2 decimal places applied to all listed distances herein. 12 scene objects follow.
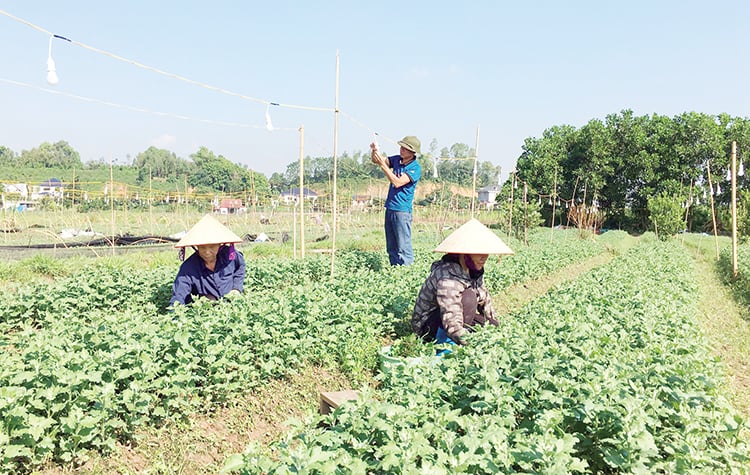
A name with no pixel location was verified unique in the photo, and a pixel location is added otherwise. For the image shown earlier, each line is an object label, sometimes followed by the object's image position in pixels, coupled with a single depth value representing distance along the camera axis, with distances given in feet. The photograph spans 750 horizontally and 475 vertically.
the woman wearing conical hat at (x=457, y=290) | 14.78
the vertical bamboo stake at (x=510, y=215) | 64.05
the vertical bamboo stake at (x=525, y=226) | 58.93
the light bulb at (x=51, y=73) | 19.58
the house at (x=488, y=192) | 268.41
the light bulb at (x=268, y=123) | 27.20
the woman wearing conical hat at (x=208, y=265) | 18.10
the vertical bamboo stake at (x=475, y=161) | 41.30
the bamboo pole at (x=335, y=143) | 26.04
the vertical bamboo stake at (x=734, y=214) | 40.56
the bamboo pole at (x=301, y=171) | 30.16
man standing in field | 26.63
